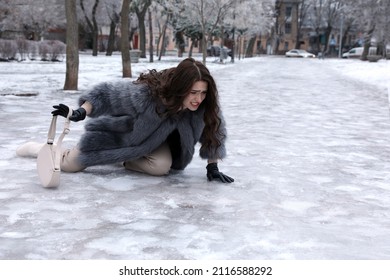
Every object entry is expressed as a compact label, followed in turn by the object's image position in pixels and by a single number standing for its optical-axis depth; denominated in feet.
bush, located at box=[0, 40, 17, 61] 92.07
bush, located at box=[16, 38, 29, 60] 96.80
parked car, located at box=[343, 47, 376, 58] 209.69
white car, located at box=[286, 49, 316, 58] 227.40
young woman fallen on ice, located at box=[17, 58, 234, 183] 13.61
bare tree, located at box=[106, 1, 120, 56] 133.80
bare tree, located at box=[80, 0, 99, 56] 117.05
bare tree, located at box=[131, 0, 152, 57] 107.77
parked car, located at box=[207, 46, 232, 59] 176.03
